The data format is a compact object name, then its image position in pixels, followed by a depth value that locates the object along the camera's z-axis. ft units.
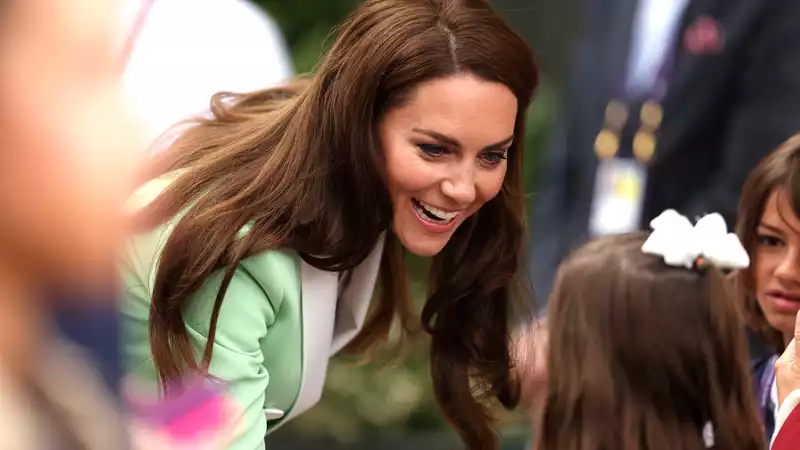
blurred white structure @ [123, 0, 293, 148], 11.16
